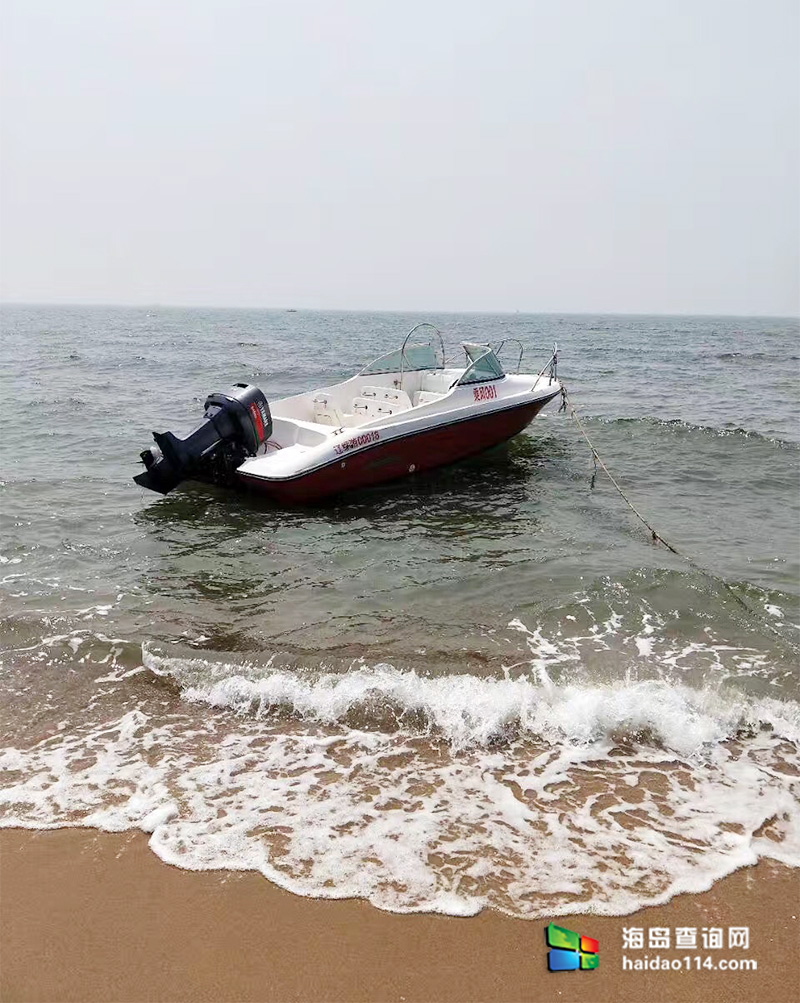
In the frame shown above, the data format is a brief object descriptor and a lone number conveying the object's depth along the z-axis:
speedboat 9.67
